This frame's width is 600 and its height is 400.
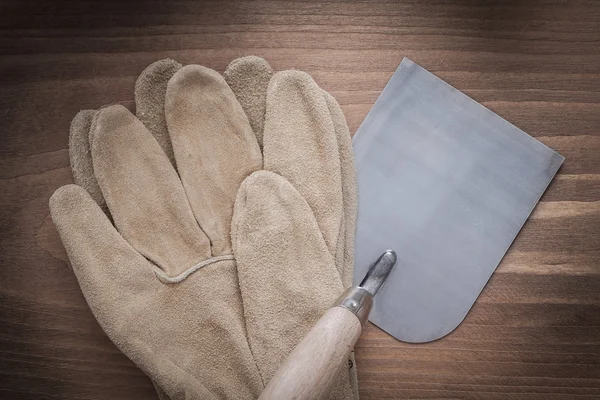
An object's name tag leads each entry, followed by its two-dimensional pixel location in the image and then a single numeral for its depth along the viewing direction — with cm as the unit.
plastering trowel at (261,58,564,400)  59
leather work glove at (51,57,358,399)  54
